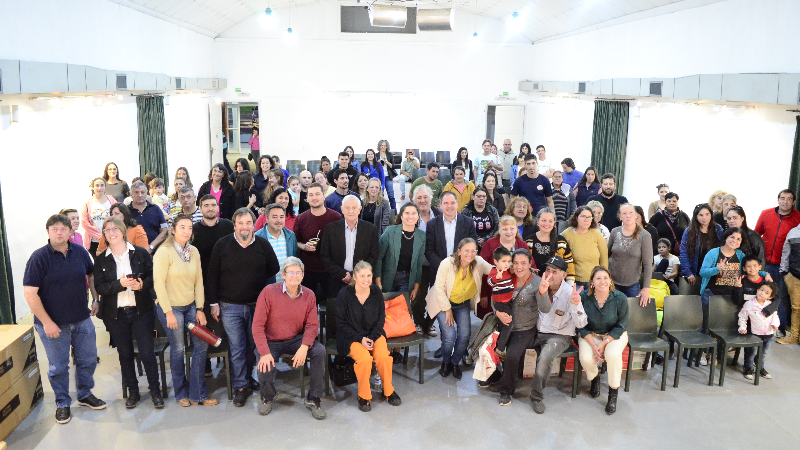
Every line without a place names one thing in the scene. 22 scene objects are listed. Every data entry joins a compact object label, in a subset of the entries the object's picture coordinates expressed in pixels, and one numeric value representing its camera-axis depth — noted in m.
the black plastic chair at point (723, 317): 5.32
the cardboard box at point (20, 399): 4.20
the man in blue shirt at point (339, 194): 6.81
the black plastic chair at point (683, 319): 5.27
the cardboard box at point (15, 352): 4.23
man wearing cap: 4.83
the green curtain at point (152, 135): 9.87
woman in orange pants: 4.72
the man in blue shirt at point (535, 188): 7.63
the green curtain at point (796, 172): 6.21
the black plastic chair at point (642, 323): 5.18
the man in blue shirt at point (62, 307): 4.28
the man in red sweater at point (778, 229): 6.12
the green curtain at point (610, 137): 10.52
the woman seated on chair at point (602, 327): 4.82
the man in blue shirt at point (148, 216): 6.04
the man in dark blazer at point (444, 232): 5.61
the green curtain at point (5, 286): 5.68
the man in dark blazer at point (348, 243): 5.32
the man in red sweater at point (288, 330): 4.55
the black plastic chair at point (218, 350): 4.75
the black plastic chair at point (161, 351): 4.73
